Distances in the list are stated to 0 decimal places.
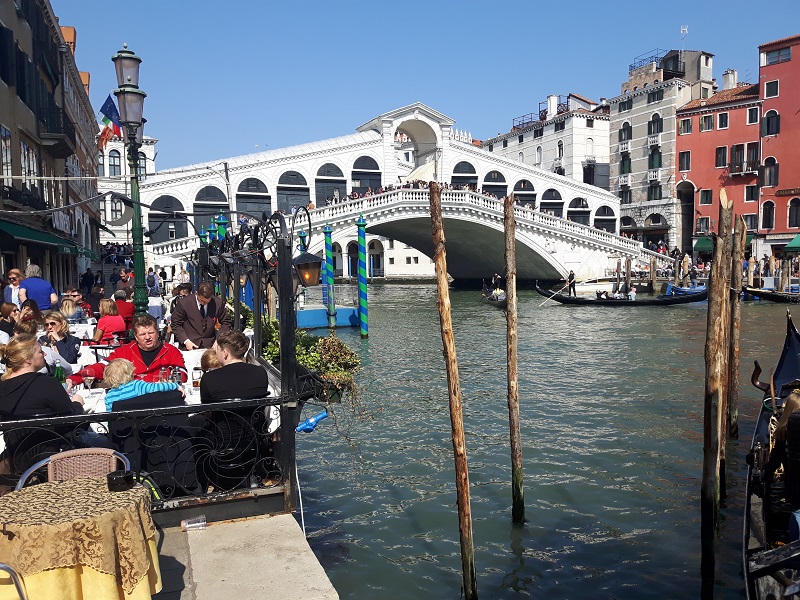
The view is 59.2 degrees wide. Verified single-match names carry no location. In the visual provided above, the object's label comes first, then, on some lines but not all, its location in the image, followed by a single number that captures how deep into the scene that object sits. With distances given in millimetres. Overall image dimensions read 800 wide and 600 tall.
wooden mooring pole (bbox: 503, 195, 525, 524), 4879
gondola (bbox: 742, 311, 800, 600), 2891
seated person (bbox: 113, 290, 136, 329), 7836
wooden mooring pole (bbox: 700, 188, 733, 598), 3938
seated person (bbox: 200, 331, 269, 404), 3502
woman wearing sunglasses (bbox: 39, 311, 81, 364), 5328
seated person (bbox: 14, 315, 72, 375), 4567
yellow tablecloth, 2027
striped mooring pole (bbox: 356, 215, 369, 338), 14539
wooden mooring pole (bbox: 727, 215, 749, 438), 6934
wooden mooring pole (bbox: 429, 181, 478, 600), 3873
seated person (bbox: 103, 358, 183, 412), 3597
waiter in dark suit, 6480
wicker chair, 2648
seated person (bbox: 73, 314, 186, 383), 4574
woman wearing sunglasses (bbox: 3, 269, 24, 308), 7434
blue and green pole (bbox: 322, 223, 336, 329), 15805
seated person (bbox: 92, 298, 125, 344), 6559
